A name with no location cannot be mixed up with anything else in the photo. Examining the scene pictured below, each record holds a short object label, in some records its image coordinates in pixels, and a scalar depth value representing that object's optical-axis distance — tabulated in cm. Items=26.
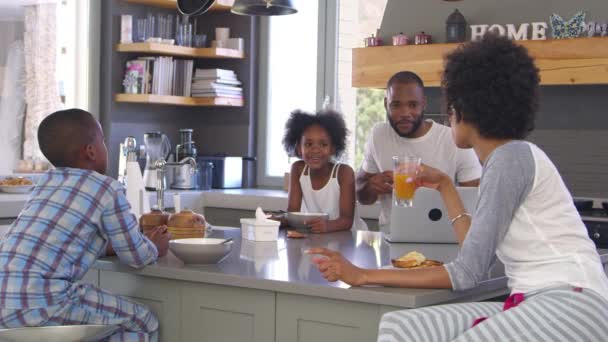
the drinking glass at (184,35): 584
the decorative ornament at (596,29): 467
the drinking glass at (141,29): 564
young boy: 239
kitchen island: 226
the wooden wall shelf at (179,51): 548
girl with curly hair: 391
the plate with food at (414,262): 248
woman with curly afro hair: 194
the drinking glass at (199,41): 590
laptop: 320
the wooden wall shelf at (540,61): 459
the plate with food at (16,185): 470
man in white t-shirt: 377
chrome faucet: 373
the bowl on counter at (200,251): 261
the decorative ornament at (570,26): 472
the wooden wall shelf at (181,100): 554
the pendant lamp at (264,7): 366
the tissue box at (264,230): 325
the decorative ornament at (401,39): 523
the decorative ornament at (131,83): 561
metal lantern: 507
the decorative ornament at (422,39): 517
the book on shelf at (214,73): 584
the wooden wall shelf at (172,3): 566
